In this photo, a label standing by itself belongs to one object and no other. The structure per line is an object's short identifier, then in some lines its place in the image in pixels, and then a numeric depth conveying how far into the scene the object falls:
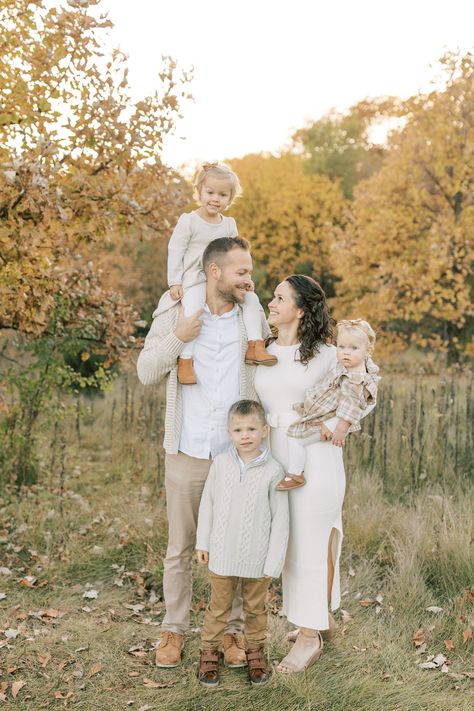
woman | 3.53
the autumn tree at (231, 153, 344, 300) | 19.91
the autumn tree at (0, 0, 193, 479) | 4.81
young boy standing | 3.41
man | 3.57
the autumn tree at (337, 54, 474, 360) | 12.12
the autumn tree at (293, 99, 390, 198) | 23.12
